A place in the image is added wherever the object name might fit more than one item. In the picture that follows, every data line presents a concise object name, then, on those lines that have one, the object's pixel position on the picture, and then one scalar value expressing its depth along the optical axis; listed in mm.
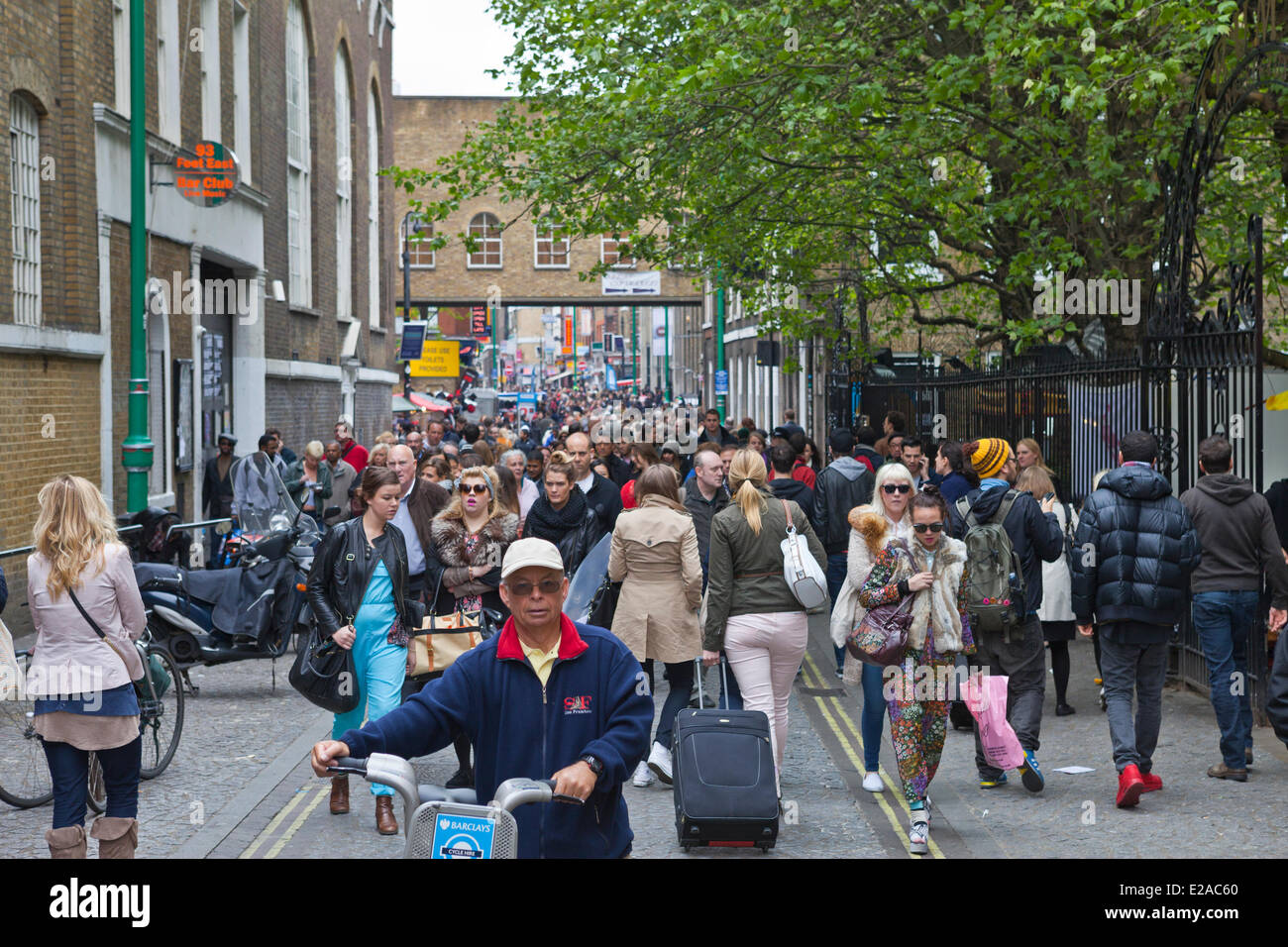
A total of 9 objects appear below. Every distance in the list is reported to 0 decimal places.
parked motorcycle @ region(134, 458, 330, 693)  10742
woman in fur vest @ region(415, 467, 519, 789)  8750
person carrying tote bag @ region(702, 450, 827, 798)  7805
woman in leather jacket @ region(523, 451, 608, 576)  9875
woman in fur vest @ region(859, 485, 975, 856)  7086
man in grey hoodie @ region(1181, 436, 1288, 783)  8336
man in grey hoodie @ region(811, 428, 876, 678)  12055
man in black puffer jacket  7828
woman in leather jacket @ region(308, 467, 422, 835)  7598
